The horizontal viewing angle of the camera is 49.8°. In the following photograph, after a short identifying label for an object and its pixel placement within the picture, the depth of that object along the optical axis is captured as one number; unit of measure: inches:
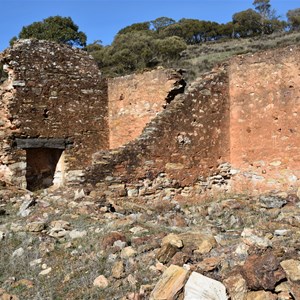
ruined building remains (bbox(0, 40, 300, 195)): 285.9
